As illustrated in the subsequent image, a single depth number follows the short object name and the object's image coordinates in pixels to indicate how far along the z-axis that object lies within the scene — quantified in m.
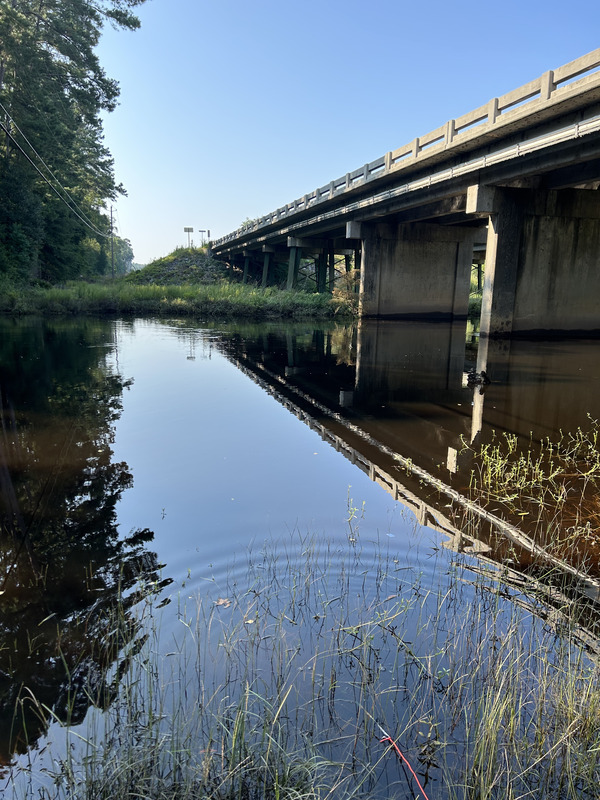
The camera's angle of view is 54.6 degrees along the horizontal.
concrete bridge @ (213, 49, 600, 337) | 15.12
